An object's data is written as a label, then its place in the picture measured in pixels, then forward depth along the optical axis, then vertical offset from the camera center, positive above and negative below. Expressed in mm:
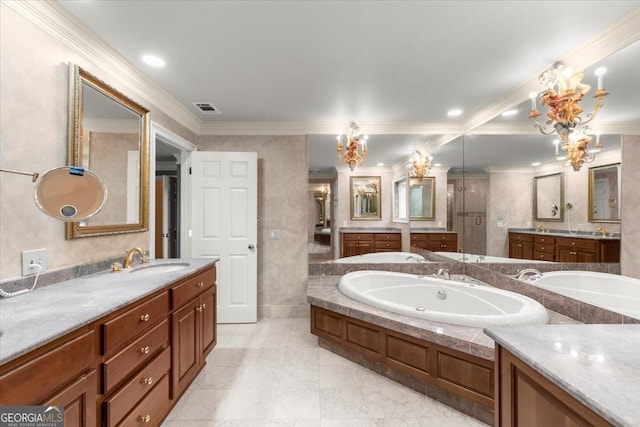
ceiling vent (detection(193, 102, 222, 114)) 2936 +1184
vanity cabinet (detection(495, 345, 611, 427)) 730 -553
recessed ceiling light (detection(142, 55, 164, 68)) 2076 +1186
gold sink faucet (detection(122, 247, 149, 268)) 2047 -293
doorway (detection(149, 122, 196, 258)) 4633 +202
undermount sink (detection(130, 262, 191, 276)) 2120 -397
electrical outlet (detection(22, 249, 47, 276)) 1410 -221
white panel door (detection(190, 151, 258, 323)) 3309 -89
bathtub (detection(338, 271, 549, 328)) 1950 -730
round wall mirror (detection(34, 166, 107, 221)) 1306 +122
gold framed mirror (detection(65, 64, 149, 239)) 1698 +482
